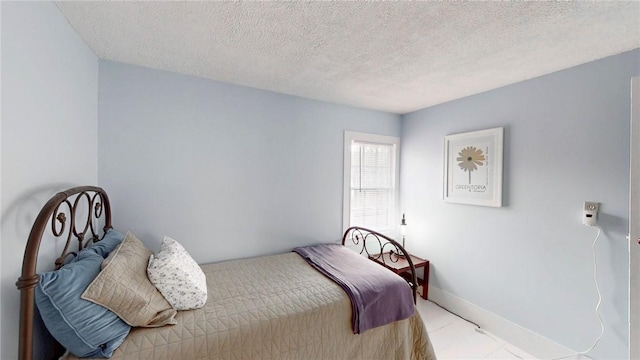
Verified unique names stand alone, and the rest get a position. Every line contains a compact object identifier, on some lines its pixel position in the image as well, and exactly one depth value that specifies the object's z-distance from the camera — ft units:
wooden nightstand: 8.96
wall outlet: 5.83
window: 9.90
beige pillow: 3.78
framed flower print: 7.70
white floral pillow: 4.66
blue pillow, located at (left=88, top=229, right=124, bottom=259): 4.87
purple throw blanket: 5.48
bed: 3.81
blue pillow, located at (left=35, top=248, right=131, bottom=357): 3.37
